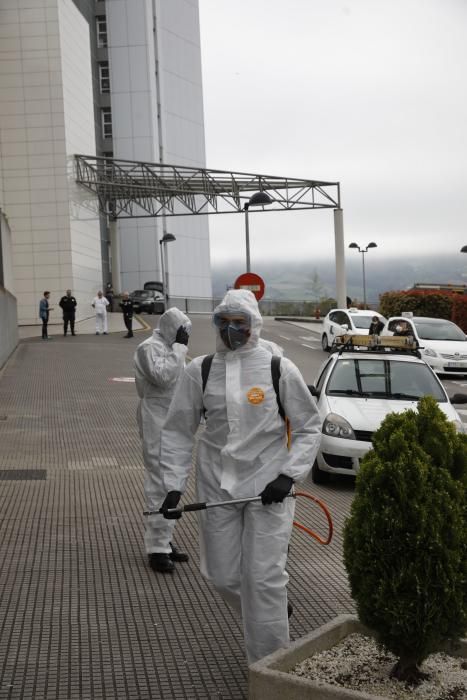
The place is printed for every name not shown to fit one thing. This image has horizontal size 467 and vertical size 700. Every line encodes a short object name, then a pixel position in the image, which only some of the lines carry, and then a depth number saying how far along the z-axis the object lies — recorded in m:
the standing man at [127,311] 34.06
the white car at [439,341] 24.58
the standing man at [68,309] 34.75
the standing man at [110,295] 51.47
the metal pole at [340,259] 47.88
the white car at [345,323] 30.36
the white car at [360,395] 10.65
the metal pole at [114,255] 52.72
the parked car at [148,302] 52.53
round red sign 18.73
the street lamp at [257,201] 22.02
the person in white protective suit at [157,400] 6.81
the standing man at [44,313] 33.25
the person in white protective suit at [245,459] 4.41
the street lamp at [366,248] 54.89
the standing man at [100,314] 35.60
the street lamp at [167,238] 45.69
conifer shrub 3.68
